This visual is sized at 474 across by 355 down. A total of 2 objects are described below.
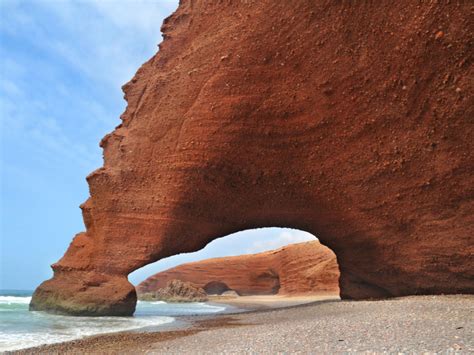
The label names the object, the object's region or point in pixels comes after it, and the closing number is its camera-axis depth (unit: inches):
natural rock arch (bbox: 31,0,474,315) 313.1
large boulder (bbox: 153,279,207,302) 1095.0
